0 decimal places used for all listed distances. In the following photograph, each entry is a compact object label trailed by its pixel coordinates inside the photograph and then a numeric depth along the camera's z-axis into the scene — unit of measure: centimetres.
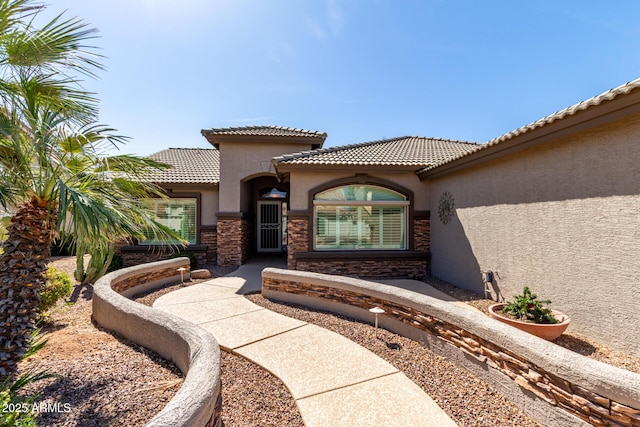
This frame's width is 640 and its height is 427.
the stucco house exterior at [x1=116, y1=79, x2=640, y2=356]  477
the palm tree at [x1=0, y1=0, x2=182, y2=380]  344
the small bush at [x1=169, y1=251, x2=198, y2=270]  1247
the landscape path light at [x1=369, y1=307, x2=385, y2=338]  522
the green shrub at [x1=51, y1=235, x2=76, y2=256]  1604
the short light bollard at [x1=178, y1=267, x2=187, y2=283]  929
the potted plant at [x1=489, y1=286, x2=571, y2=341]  489
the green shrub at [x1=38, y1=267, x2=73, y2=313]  625
